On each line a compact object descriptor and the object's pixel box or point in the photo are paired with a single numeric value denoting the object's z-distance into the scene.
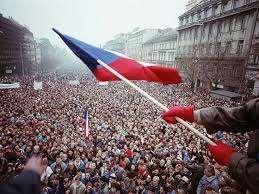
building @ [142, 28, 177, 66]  65.62
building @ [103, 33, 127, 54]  137.75
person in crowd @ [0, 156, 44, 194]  1.73
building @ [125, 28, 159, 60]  102.00
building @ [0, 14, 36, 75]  62.33
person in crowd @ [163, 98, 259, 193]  1.99
